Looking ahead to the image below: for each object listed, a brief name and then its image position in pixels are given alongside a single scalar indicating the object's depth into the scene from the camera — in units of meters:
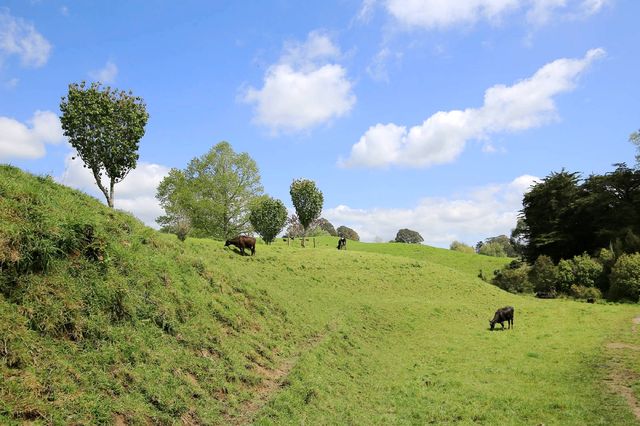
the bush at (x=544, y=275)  54.91
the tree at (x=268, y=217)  59.31
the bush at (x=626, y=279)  46.53
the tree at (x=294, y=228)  84.91
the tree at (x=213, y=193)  64.69
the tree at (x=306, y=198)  61.34
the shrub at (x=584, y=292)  49.59
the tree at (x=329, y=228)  138.44
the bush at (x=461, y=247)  108.61
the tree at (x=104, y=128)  37.19
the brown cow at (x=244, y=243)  34.72
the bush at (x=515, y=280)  58.72
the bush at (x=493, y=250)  125.94
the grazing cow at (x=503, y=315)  29.58
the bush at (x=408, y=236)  172.00
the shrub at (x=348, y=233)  153.88
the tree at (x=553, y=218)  69.44
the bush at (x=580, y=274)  52.81
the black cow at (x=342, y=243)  60.87
